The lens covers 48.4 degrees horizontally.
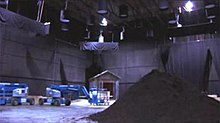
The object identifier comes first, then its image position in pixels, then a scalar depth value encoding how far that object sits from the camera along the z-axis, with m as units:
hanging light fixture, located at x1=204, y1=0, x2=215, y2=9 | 11.05
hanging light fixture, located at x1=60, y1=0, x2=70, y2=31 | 12.50
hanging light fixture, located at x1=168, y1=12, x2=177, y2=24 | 13.85
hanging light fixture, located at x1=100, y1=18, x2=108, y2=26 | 16.55
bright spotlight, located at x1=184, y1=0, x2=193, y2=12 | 12.40
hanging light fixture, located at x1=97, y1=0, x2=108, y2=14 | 10.73
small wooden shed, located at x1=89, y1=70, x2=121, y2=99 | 15.57
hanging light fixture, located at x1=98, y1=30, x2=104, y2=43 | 17.06
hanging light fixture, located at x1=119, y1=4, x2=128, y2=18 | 12.02
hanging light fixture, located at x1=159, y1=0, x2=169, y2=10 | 10.74
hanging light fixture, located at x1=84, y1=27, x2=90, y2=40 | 17.25
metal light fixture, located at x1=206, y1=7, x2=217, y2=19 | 12.12
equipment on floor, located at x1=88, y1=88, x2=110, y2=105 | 11.30
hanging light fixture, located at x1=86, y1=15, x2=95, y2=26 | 15.62
